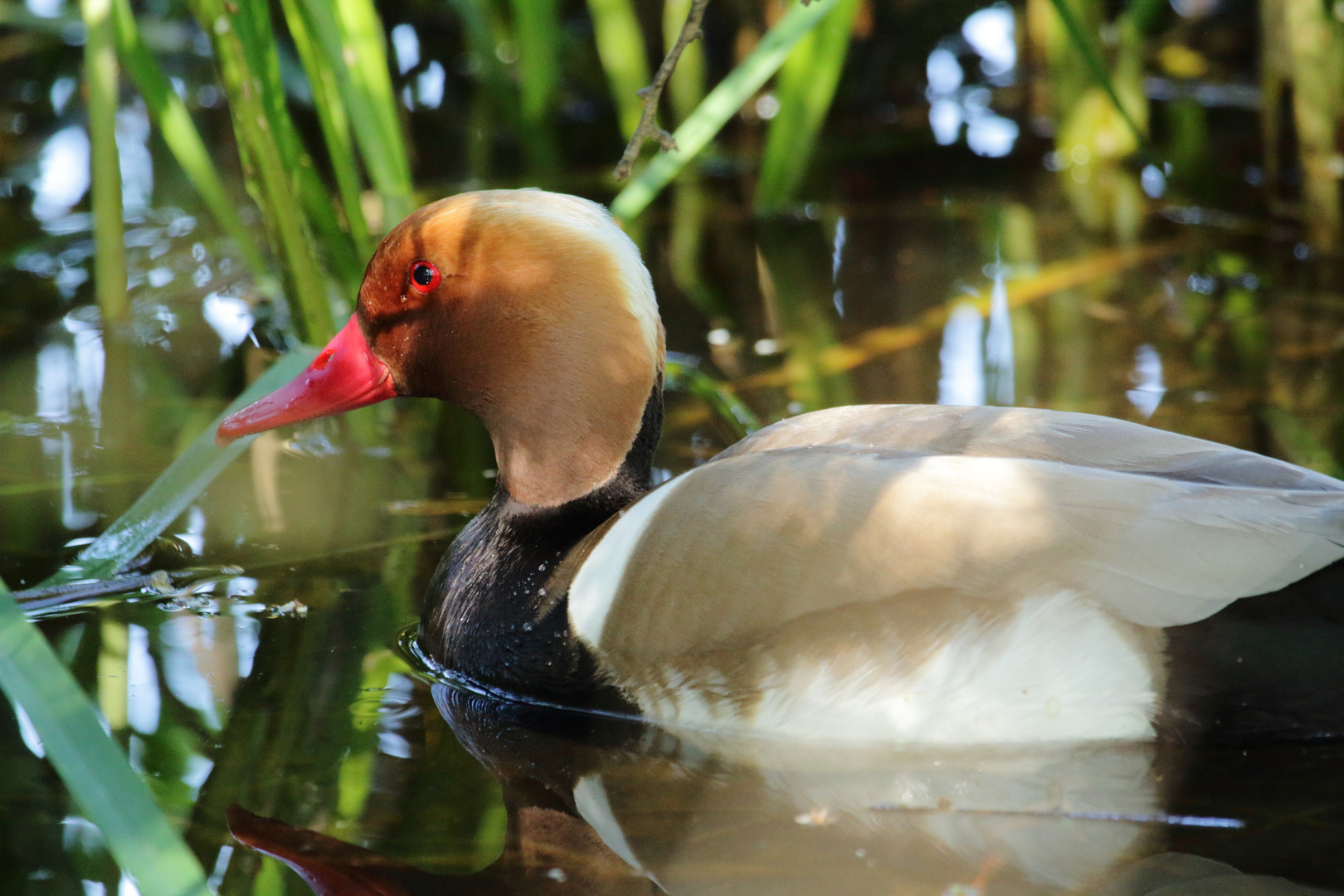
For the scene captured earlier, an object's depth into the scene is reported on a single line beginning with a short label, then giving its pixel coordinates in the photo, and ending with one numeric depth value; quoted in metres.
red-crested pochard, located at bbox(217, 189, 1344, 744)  5.40
